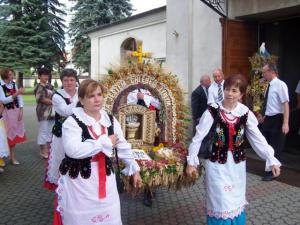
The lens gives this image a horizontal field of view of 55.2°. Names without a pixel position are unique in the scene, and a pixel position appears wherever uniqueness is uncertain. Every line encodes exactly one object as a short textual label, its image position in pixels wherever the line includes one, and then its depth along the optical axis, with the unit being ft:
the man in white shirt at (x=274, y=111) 15.37
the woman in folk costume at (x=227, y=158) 8.36
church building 19.84
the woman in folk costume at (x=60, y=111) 11.44
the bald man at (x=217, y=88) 18.99
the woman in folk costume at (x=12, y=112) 17.84
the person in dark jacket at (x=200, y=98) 20.55
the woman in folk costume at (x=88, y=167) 7.07
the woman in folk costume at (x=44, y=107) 18.90
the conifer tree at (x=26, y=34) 70.70
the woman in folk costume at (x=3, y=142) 15.96
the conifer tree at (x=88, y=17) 64.62
